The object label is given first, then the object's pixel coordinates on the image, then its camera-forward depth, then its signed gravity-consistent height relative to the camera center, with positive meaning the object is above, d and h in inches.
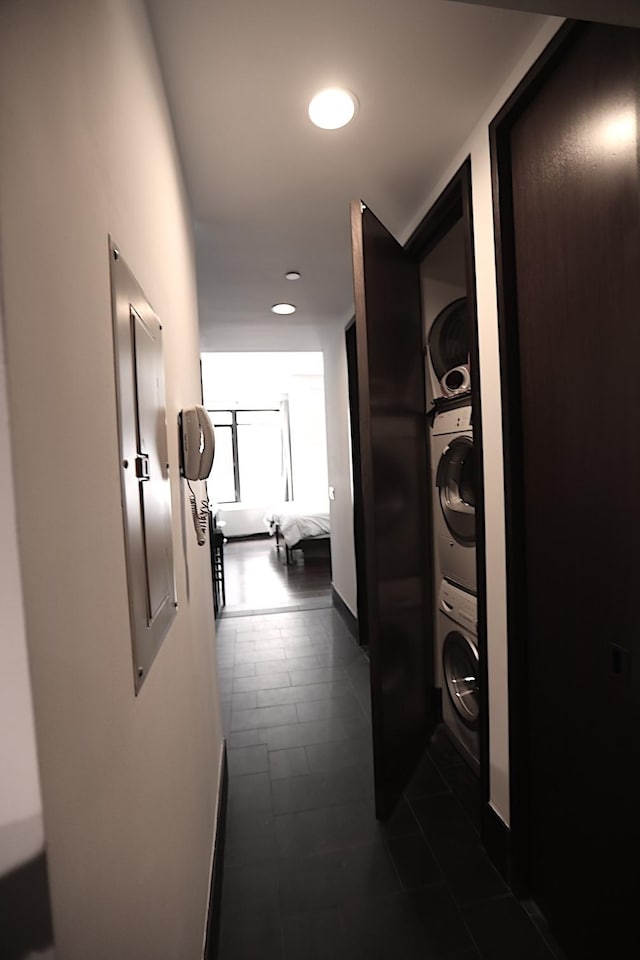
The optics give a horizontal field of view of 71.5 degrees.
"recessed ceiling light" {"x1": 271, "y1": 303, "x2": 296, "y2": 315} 131.4 +47.8
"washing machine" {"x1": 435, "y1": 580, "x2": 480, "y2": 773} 81.2 -41.2
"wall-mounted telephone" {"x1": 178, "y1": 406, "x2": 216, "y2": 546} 53.6 +3.4
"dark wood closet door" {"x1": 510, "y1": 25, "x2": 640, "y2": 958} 40.4 -2.3
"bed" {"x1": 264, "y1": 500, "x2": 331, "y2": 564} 253.6 -35.5
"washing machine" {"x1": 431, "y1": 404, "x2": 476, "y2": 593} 78.7 -6.6
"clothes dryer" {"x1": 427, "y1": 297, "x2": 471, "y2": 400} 87.7 +23.6
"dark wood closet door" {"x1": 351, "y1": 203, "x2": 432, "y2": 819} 65.2 -5.2
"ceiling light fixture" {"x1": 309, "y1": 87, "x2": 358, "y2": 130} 55.6 +46.0
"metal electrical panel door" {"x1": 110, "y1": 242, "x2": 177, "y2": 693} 27.5 +0.5
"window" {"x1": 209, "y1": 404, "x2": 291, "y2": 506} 364.5 +9.0
